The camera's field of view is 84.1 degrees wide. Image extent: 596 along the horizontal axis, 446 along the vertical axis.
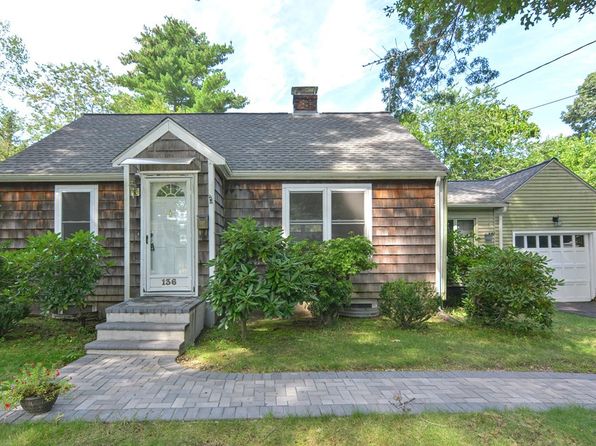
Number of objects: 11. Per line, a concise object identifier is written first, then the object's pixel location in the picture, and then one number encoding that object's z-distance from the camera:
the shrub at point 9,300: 5.32
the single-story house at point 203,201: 6.16
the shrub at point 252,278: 4.63
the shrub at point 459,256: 8.05
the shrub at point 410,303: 5.85
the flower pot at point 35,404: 2.87
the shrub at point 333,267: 5.64
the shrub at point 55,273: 5.21
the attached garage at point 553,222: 10.55
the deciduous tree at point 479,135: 22.42
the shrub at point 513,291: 5.48
